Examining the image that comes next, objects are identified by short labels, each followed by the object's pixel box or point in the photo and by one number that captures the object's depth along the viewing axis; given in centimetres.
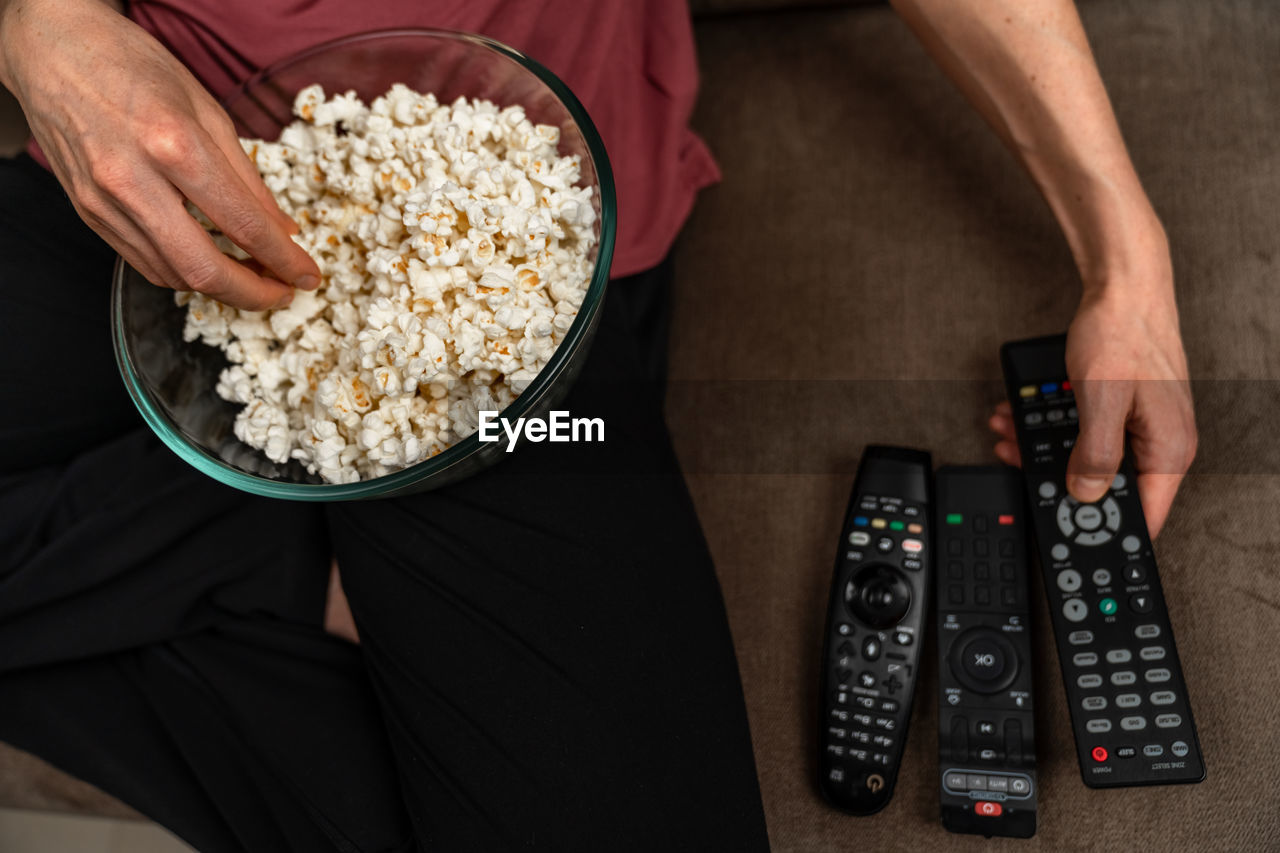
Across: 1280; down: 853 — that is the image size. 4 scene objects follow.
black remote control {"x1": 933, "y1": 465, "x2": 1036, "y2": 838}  68
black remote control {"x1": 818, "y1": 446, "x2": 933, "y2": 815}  70
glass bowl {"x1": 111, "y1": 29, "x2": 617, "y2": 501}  62
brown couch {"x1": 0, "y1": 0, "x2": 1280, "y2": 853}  69
